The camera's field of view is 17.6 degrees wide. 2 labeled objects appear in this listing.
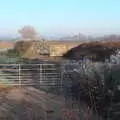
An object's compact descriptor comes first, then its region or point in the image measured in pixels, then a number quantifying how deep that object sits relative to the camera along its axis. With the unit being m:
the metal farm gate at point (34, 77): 18.91
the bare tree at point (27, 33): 84.67
